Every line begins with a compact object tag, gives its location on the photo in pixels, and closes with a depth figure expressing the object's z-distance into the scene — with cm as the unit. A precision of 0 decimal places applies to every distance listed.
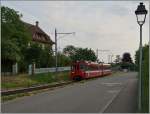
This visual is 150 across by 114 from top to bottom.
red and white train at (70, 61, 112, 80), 2019
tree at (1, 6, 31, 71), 2190
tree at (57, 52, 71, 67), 3644
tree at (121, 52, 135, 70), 6427
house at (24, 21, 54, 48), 4042
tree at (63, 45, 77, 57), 5709
